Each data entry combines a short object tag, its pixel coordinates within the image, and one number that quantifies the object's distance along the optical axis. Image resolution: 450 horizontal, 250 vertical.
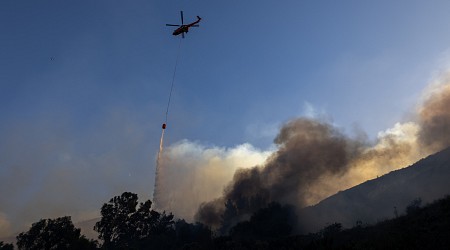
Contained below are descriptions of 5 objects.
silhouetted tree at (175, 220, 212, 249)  90.56
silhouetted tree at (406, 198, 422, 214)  95.05
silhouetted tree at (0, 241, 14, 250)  97.12
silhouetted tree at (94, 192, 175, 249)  103.06
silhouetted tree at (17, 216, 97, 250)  93.00
